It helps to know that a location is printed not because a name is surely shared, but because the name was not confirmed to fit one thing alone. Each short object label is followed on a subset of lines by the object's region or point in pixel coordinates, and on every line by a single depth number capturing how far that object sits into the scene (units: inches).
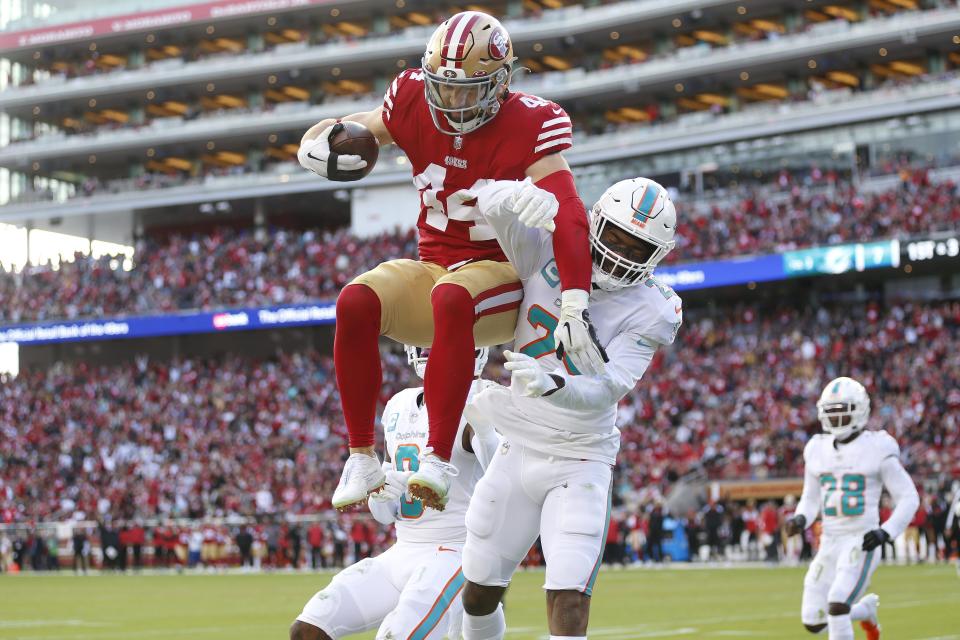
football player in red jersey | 432.1
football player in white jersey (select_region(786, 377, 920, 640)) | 827.4
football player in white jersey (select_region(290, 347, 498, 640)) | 510.3
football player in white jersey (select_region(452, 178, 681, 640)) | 456.1
